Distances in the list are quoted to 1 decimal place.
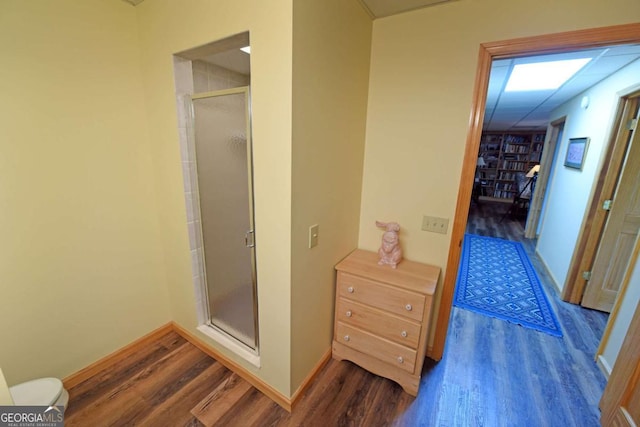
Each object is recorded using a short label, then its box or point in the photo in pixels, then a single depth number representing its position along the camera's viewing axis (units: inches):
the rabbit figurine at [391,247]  71.5
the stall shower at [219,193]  62.2
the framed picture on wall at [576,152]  116.6
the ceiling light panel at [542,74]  89.0
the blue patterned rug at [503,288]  99.3
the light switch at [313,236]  59.1
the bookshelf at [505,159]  311.9
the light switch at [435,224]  70.7
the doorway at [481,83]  51.2
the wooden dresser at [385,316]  63.1
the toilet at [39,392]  51.6
